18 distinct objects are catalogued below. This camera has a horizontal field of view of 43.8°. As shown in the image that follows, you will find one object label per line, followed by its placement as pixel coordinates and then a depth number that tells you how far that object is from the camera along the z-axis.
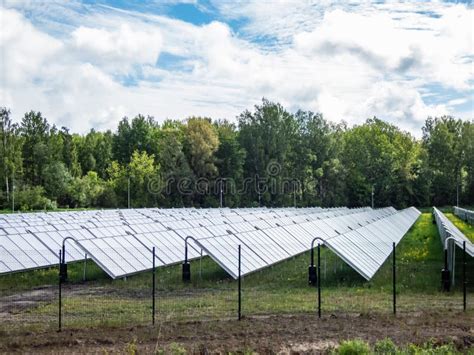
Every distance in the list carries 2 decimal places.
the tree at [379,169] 91.19
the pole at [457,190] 92.93
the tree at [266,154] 84.50
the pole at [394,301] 13.01
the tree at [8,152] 72.56
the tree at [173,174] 81.00
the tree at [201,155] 81.69
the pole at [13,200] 64.68
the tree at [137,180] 82.06
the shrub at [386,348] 9.45
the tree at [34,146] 78.88
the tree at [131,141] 96.25
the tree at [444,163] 95.19
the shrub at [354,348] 8.78
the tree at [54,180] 76.56
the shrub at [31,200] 70.19
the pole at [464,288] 13.36
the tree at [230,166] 82.69
